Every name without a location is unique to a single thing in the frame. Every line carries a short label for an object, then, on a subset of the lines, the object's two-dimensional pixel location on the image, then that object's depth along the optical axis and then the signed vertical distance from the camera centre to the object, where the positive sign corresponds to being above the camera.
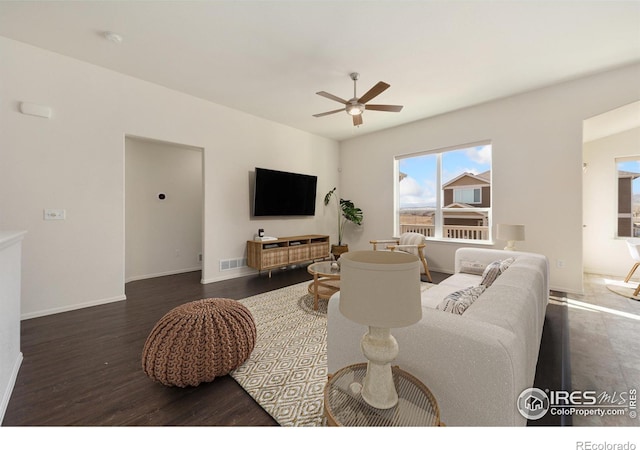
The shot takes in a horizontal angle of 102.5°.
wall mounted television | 4.76 +0.60
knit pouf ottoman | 1.61 -0.80
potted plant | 5.92 +0.20
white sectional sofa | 0.92 -0.54
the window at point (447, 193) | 4.56 +0.58
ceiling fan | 3.07 +1.50
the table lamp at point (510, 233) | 3.32 -0.14
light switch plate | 2.87 +0.11
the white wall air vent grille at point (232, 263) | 4.41 -0.70
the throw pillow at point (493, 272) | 2.04 -0.40
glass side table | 0.93 -0.70
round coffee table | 3.00 -0.74
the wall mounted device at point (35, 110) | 2.73 +1.24
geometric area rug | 1.49 -1.06
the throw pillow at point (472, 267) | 3.08 -0.55
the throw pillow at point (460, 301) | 1.38 -0.45
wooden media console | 4.48 -0.52
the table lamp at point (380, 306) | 0.89 -0.30
